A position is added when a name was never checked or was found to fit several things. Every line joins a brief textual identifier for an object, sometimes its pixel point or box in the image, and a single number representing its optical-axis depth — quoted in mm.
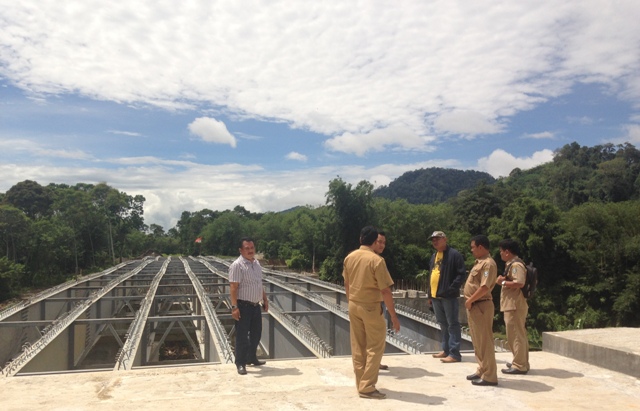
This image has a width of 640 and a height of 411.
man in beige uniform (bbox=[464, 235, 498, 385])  4621
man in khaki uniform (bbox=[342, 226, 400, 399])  4203
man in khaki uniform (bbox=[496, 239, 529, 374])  4965
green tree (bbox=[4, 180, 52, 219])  59312
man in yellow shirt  5457
